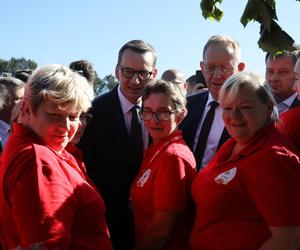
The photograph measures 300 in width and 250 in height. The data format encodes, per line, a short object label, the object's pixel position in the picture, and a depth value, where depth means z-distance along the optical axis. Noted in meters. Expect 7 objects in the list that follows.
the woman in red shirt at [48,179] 1.47
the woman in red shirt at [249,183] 1.83
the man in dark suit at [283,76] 3.46
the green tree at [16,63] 35.07
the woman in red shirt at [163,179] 2.20
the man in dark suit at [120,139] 2.88
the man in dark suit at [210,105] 2.96
